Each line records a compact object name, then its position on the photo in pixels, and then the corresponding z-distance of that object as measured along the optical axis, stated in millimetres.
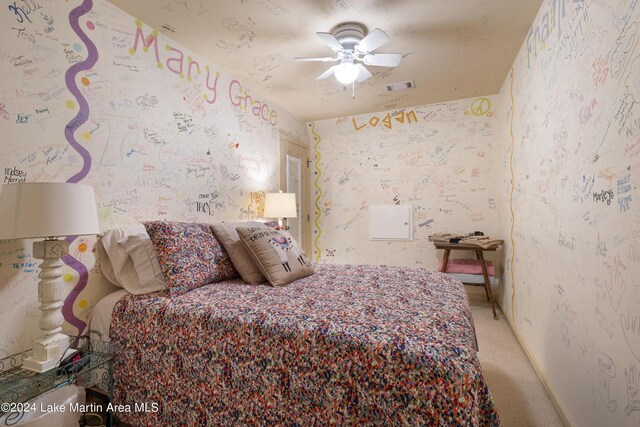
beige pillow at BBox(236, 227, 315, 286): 1938
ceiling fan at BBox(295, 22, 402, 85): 2168
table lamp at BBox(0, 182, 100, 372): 1227
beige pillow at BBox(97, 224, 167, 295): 1763
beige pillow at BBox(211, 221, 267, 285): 1983
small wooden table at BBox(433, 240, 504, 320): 3197
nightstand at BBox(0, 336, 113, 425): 1199
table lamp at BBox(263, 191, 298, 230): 3271
